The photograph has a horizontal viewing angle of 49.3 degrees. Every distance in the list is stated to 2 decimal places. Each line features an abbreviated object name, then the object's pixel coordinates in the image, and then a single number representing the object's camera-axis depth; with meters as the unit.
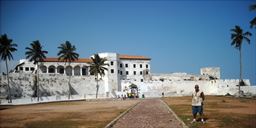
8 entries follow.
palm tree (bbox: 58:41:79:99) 68.56
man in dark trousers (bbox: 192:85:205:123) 15.50
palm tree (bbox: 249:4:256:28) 34.69
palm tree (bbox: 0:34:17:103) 52.50
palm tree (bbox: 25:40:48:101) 61.34
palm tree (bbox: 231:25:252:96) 59.44
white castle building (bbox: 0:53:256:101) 65.19
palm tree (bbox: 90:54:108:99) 67.62
